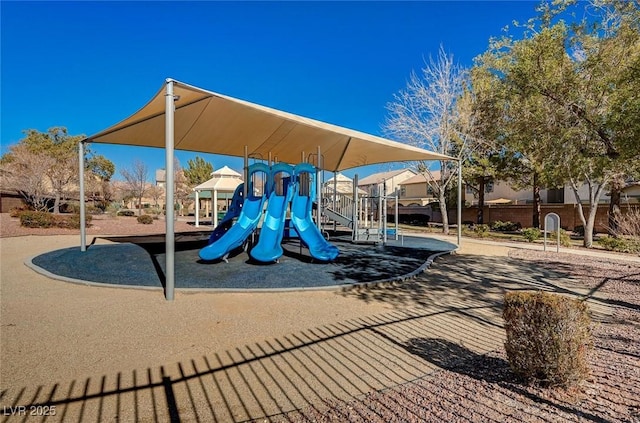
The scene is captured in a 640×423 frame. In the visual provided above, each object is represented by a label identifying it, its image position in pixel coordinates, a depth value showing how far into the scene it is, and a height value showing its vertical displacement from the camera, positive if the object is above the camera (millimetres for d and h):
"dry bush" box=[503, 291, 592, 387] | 2707 -1023
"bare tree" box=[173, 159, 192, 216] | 39875 +3090
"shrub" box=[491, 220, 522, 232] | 23969 -1074
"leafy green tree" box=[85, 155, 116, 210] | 28136 +2875
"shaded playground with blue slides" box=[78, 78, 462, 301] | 5889 +2391
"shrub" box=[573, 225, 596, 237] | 20894 -1206
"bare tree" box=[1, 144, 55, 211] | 20578 +2170
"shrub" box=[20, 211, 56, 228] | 16609 -331
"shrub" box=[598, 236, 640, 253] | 11516 -1216
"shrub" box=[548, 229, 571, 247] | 14095 -1239
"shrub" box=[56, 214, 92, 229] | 17484 -489
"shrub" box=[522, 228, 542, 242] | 15409 -1031
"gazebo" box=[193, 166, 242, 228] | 20062 +1686
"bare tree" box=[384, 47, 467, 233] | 19203 +5132
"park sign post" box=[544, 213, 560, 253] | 12486 -419
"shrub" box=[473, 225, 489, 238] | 18031 -1052
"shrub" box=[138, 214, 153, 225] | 21556 -467
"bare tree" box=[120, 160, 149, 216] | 34281 +3208
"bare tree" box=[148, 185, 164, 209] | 42656 +2483
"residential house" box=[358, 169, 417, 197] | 48109 +4568
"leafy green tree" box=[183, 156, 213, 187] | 41969 +4936
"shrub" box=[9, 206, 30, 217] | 21206 +32
